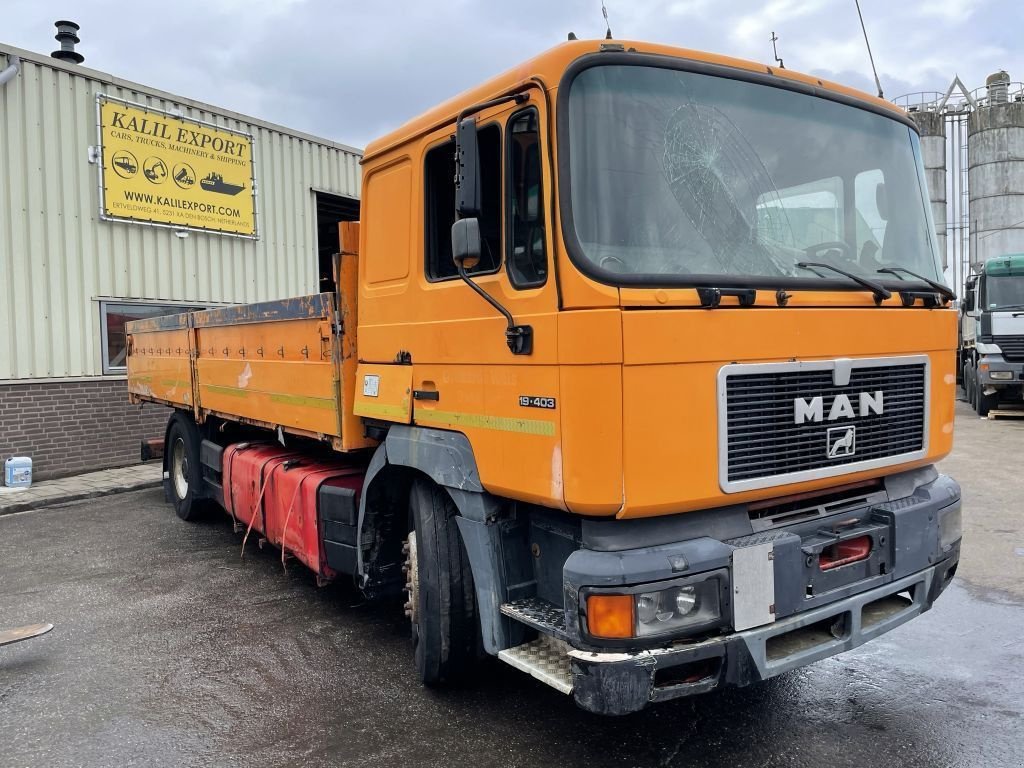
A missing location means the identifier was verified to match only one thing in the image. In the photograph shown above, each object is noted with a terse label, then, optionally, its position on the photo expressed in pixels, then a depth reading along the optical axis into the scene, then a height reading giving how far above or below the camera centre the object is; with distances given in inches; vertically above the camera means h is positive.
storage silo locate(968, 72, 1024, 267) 1116.5 +270.2
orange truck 103.4 -2.2
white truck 546.6 +21.7
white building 378.9 +66.2
